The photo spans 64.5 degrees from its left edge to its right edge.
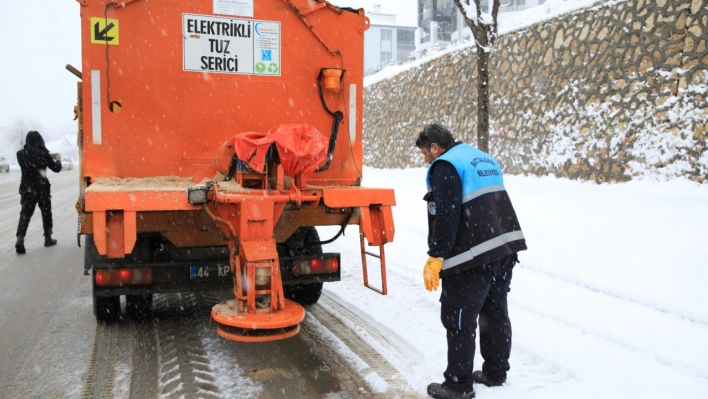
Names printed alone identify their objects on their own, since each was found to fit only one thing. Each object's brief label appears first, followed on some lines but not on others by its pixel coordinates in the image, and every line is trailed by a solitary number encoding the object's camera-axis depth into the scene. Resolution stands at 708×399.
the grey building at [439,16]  41.62
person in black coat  8.78
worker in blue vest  3.36
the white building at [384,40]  57.44
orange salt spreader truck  3.89
